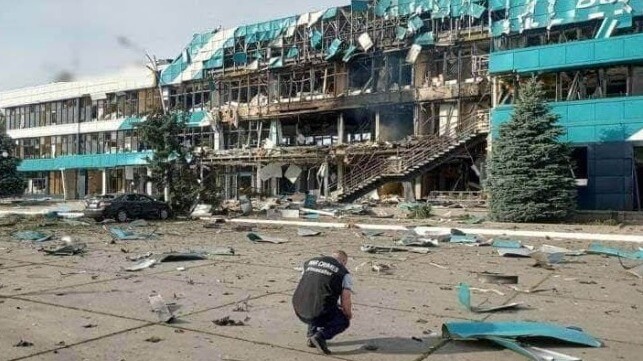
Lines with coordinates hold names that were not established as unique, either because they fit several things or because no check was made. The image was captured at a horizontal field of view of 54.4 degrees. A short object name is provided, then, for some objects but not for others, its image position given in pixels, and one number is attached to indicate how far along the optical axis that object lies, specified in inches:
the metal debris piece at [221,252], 616.1
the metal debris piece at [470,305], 348.2
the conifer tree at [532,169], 1083.3
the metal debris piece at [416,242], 701.3
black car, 1175.6
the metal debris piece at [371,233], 864.3
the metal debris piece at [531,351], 243.9
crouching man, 252.5
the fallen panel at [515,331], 269.0
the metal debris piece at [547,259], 547.8
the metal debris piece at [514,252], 621.3
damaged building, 1213.1
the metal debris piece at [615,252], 611.2
